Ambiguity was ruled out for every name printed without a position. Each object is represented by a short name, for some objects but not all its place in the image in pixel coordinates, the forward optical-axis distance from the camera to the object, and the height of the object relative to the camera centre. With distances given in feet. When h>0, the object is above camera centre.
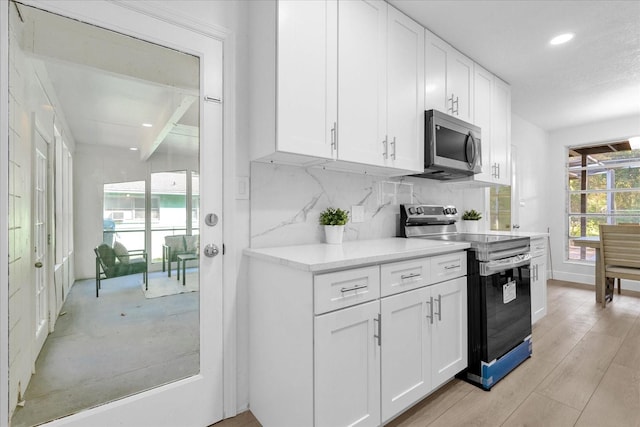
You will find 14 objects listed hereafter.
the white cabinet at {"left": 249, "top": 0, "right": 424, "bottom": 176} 5.14 +2.39
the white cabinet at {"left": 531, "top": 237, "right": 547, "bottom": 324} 9.39 -1.99
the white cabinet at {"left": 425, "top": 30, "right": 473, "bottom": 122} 7.73 +3.55
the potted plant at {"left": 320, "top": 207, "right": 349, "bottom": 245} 6.66 -0.24
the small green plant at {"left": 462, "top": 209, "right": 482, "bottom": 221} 10.70 -0.09
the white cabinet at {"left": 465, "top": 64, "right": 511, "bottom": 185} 9.47 +2.87
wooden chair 11.48 -1.55
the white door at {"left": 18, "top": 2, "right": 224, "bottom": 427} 4.89 -0.96
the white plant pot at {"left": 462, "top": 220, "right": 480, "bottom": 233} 10.73 -0.43
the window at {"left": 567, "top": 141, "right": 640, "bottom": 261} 15.26 +1.25
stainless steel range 6.47 -2.02
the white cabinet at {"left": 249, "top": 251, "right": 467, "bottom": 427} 4.31 -1.99
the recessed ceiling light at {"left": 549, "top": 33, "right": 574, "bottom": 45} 8.02 +4.53
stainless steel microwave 7.52 +1.70
